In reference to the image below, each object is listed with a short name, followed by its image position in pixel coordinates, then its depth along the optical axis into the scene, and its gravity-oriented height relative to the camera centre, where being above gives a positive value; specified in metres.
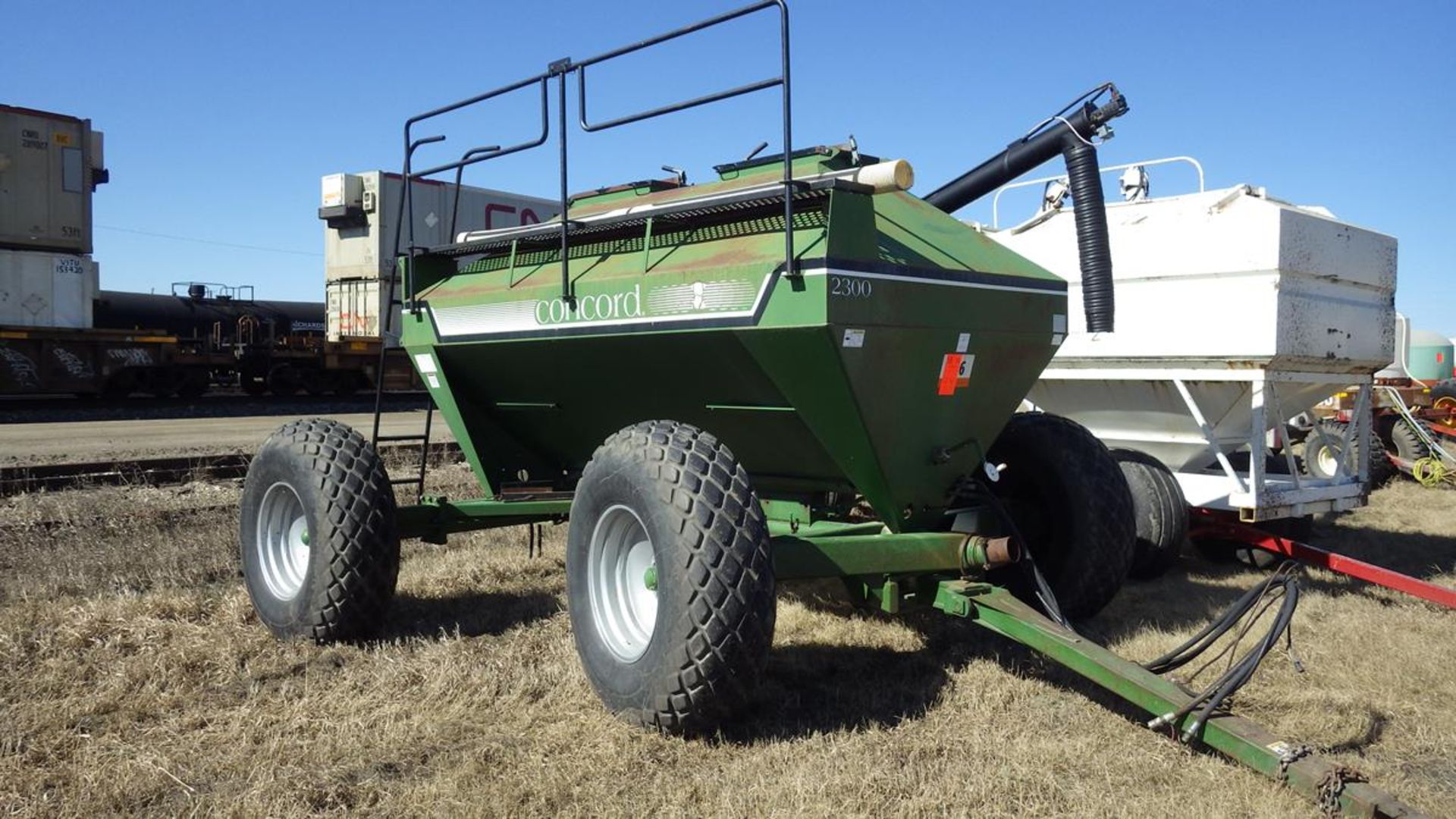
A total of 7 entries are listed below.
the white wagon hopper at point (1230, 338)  7.15 +0.26
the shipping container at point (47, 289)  19.48 +1.16
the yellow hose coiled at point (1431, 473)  11.73 -0.91
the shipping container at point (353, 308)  23.71 +1.13
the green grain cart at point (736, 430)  4.00 -0.26
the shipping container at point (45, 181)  19.78 +3.03
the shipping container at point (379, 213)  22.88 +3.00
